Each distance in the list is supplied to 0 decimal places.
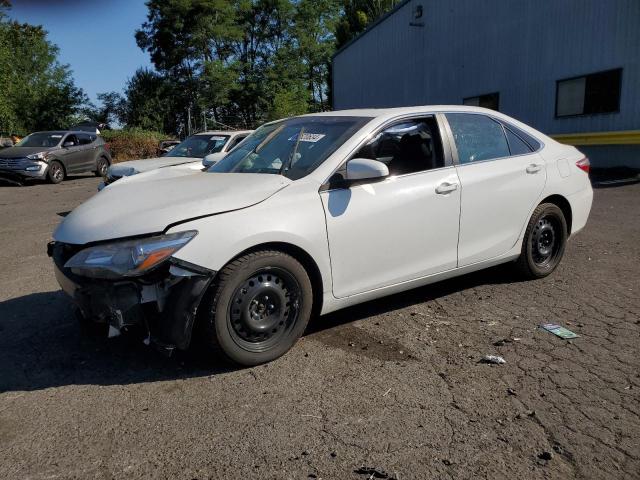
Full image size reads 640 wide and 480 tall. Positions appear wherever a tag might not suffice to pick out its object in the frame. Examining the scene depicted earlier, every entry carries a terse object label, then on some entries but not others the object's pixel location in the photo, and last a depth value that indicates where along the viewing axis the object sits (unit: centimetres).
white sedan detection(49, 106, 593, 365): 305
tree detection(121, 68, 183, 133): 4512
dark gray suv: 1580
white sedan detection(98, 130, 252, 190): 925
